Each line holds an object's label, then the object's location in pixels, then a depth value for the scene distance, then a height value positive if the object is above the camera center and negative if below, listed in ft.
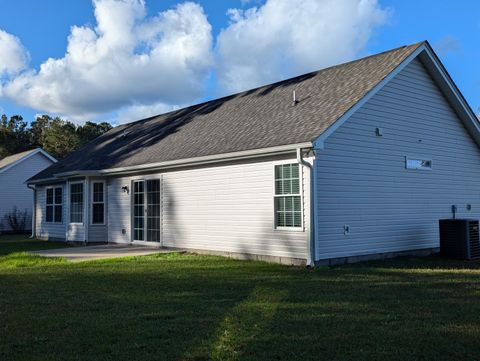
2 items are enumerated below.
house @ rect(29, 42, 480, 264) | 36.09 +3.30
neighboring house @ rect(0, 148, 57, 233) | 94.07 +5.64
